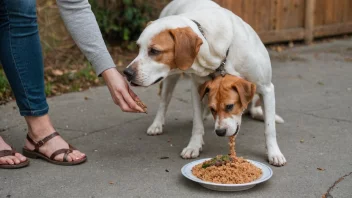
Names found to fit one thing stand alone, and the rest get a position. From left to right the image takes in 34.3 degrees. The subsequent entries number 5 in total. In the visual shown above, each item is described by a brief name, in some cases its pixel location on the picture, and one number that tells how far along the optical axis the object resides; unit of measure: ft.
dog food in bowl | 9.73
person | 10.58
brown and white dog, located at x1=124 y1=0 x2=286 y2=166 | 10.61
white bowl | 9.59
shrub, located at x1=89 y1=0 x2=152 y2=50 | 22.20
